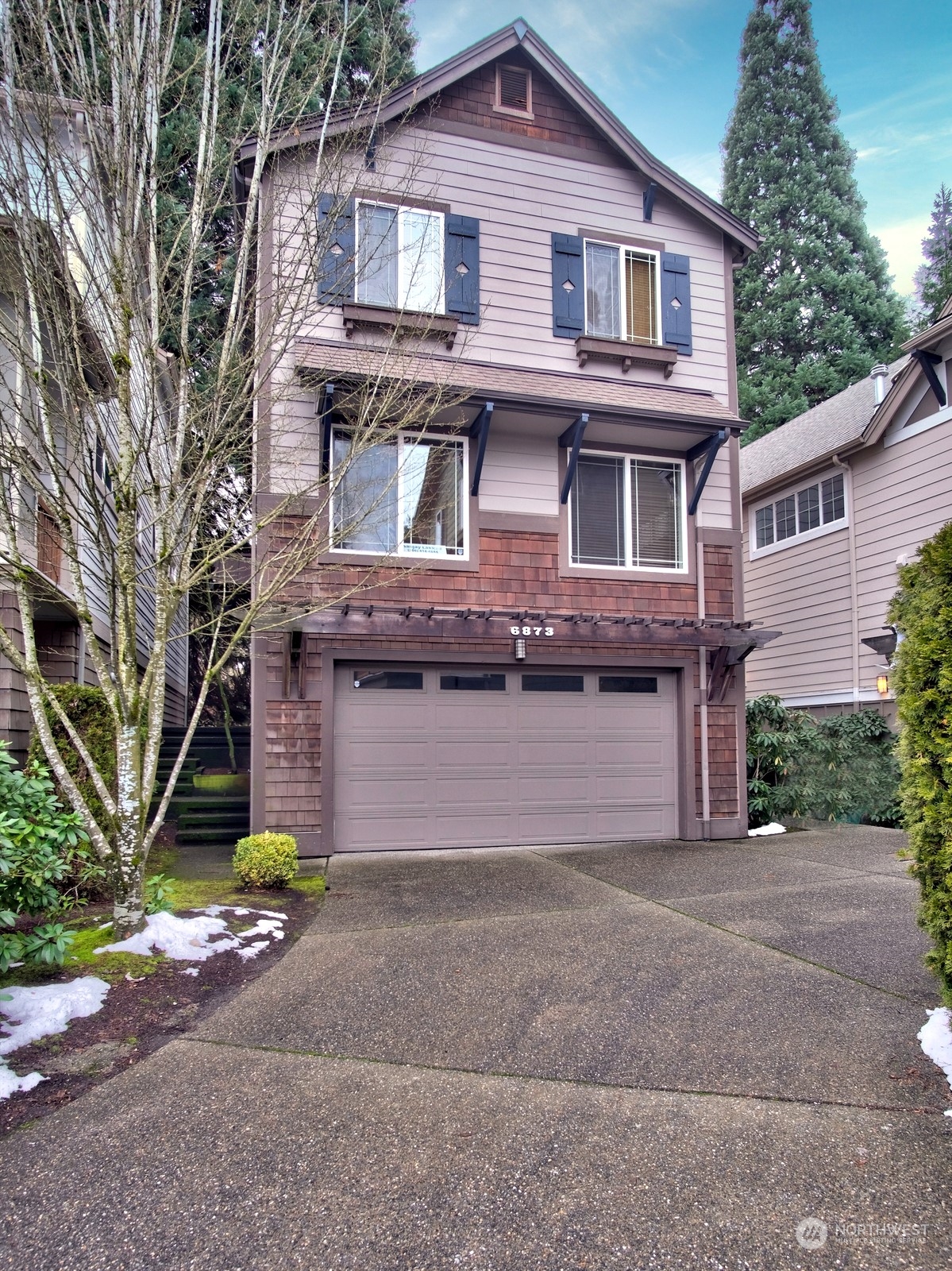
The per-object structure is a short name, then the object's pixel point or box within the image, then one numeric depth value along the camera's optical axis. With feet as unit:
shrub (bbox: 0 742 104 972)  12.21
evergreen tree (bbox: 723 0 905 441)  83.41
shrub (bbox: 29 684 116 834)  23.66
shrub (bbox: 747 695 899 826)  34.63
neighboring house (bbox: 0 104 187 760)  17.10
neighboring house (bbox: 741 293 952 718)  36.86
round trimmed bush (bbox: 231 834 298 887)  22.70
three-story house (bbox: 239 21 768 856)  28.55
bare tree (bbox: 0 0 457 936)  17.17
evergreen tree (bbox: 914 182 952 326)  107.76
